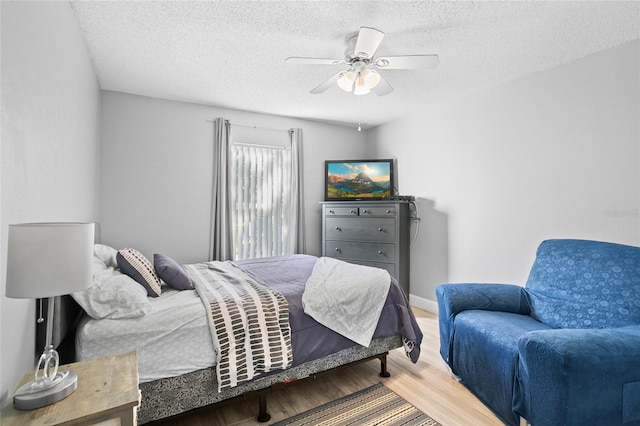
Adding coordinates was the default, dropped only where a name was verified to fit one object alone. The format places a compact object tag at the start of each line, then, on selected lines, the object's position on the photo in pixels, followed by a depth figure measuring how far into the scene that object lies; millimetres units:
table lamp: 915
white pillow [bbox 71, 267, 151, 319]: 1622
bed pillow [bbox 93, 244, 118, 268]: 2266
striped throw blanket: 1777
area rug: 1882
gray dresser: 3855
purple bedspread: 2023
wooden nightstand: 948
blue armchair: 1422
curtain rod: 3852
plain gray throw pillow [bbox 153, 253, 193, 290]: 2230
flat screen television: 4473
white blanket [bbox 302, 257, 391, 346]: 2107
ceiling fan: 1956
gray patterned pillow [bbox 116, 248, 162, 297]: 2066
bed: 1625
